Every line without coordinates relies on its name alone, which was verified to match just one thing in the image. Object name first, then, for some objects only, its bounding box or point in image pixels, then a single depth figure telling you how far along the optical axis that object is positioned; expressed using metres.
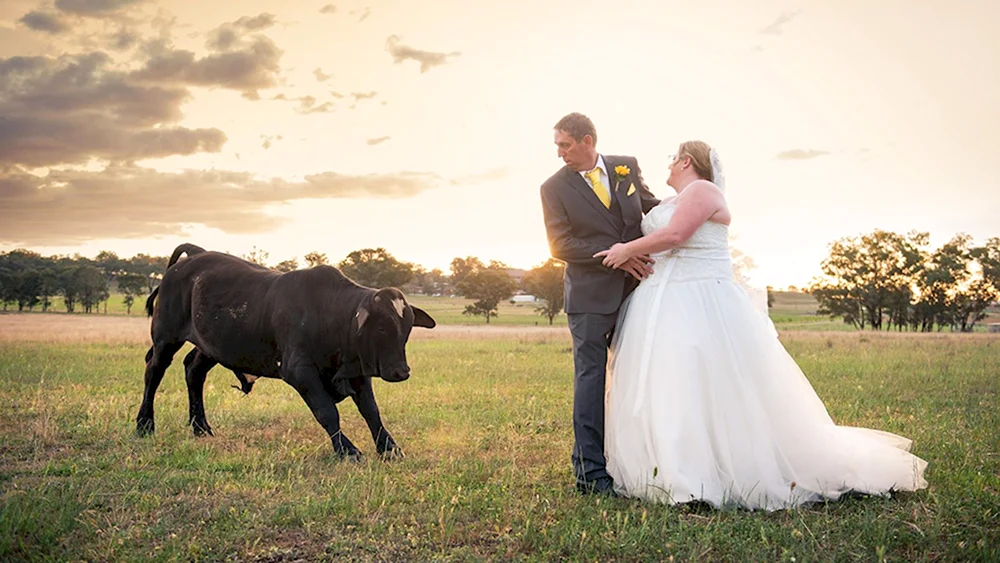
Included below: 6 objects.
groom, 6.18
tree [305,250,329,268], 52.60
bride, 5.50
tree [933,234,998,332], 78.62
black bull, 7.23
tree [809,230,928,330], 78.94
